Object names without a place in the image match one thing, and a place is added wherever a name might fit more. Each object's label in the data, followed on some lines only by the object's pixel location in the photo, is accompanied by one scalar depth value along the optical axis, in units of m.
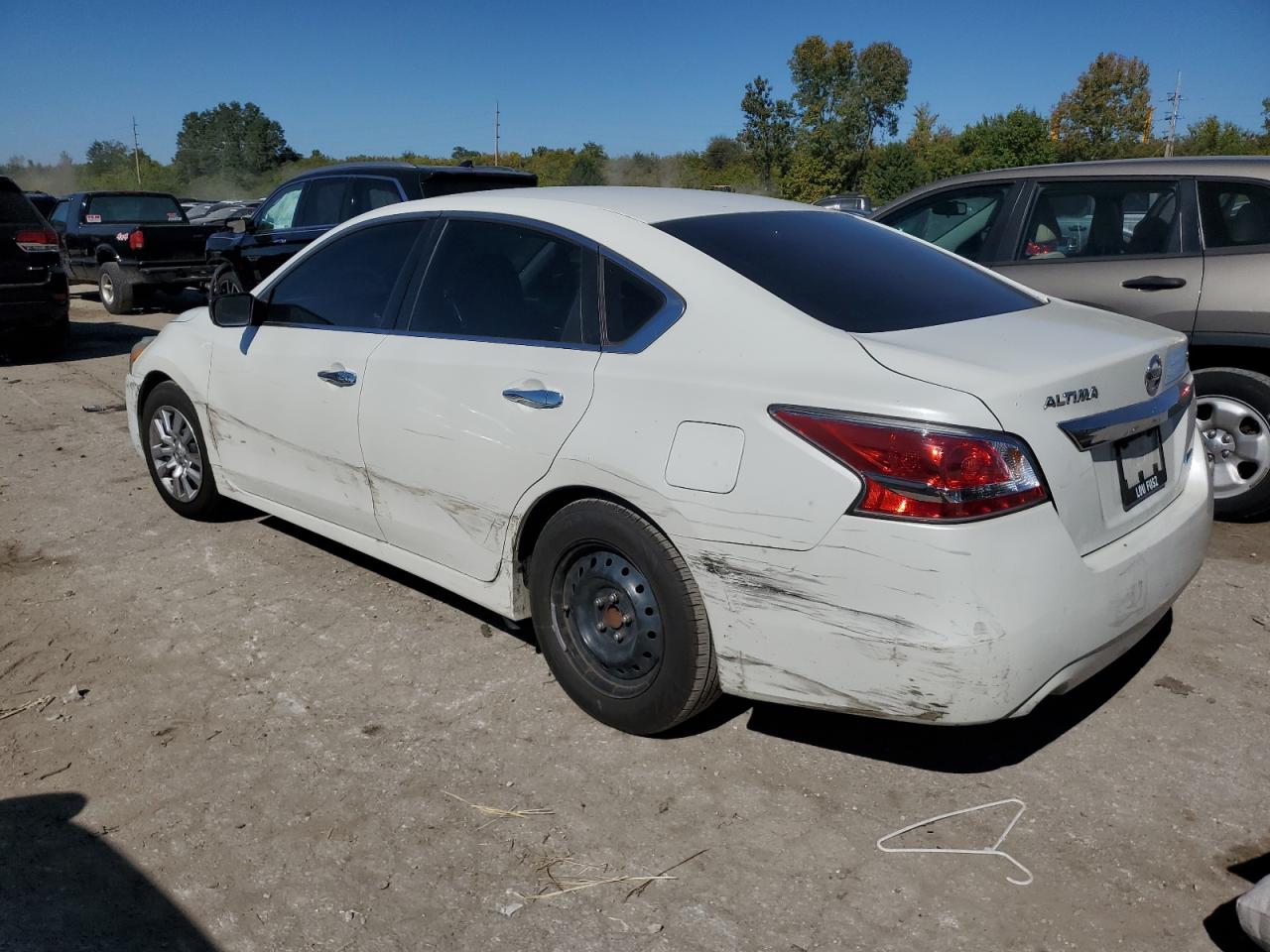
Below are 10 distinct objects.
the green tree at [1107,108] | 63.03
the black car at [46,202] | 18.53
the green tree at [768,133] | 70.88
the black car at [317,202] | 9.42
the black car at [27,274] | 10.19
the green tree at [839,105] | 66.50
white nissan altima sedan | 2.59
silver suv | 5.08
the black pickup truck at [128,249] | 14.12
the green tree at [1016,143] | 58.69
